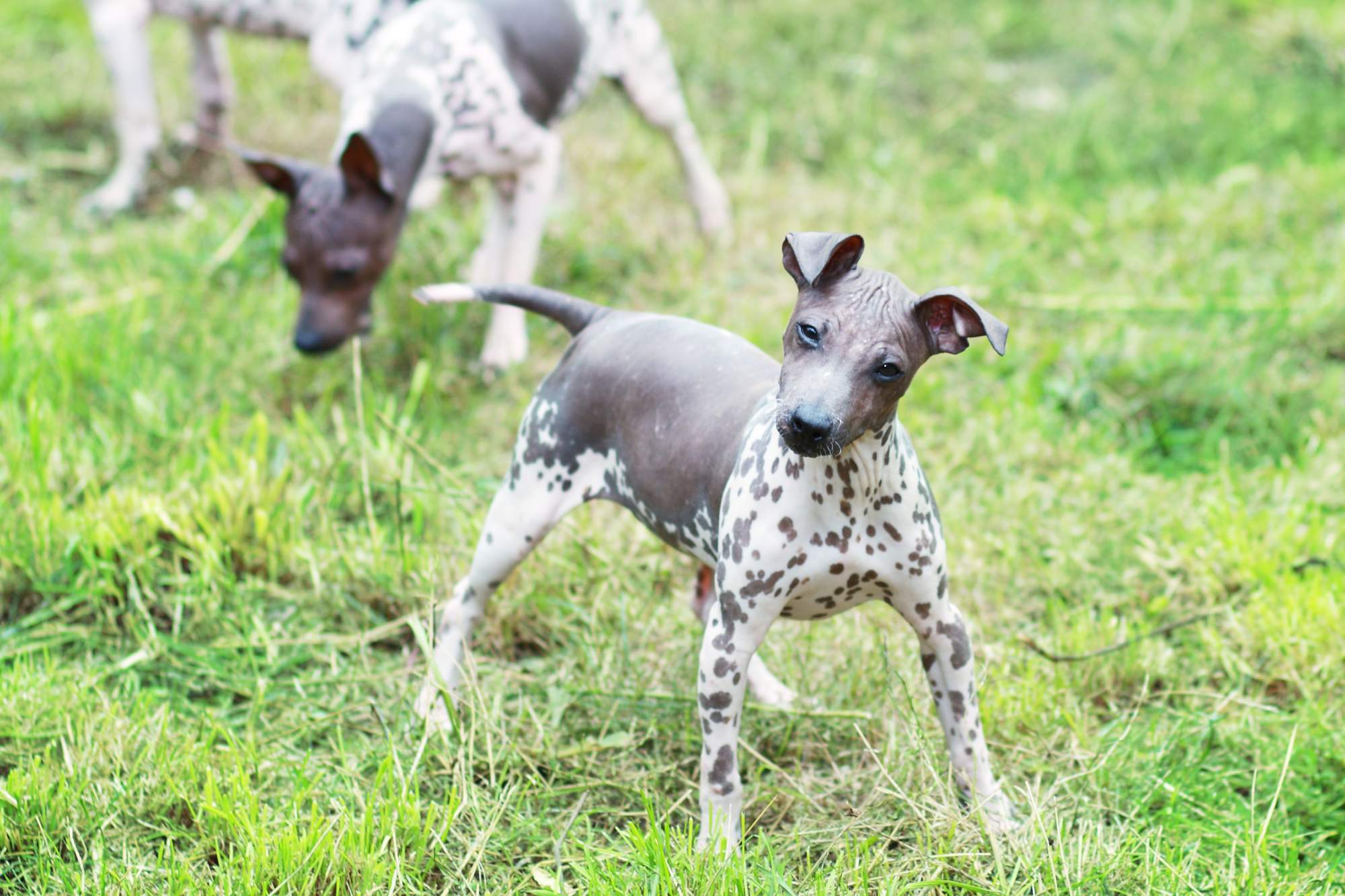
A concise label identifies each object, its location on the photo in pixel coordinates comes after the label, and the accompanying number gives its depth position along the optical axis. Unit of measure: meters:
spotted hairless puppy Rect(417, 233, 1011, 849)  4.29
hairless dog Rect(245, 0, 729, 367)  8.25
